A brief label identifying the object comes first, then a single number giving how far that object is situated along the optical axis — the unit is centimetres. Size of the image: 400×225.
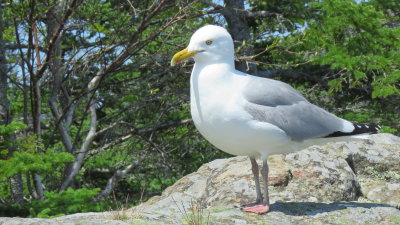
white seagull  787
